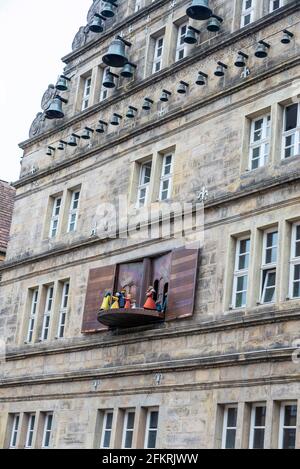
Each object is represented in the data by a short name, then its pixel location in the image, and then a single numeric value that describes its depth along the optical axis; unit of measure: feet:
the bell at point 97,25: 82.99
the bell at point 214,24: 70.38
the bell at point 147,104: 75.72
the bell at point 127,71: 78.95
